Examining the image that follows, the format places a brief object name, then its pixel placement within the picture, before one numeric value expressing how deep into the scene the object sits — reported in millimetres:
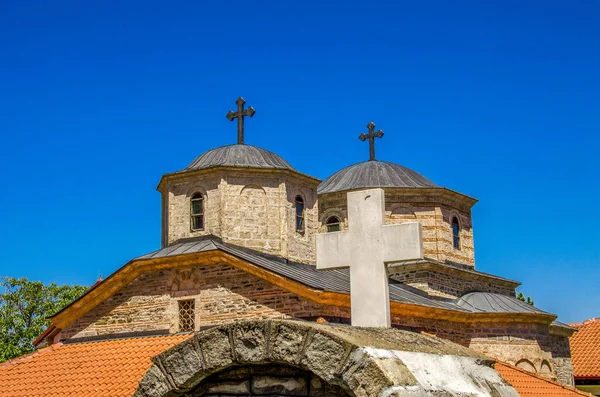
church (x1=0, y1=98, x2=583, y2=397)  13352
